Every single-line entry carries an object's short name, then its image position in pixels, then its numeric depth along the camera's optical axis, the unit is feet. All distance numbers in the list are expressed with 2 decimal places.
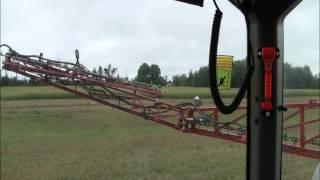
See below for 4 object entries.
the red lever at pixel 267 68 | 5.41
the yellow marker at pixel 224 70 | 5.60
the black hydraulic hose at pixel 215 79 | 5.09
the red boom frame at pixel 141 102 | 9.55
